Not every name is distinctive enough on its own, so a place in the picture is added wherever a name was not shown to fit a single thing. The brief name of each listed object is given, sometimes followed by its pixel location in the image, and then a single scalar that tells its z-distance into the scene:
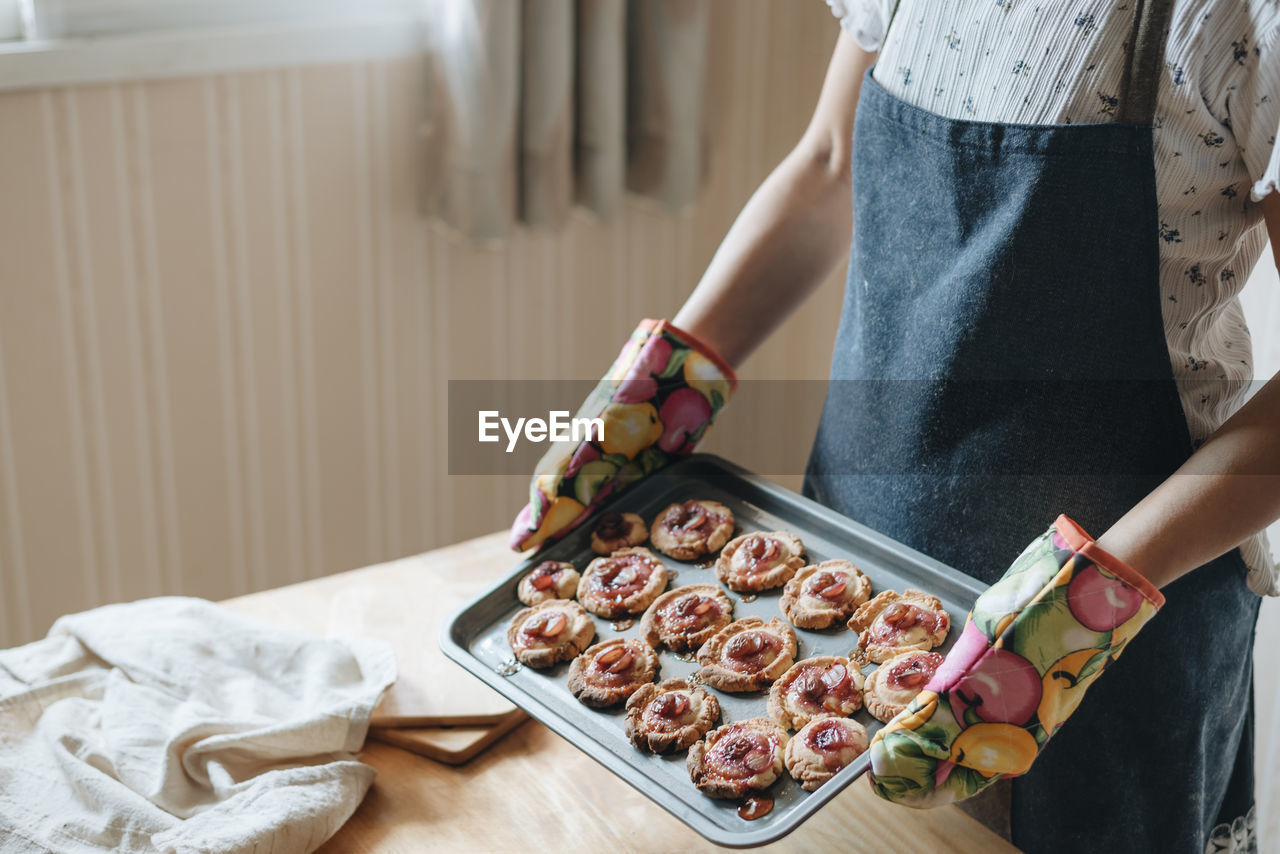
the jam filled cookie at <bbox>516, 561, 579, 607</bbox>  1.02
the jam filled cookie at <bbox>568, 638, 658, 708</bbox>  0.90
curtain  1.90
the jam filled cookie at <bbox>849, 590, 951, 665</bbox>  0.90
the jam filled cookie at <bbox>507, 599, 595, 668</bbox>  0.95
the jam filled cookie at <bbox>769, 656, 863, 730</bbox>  0.87
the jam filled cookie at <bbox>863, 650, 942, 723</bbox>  0.85
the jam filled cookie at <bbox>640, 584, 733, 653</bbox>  0.95
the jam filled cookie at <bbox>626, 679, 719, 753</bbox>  0.86
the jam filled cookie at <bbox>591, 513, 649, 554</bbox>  1.07
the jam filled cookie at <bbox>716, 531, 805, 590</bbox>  1.00
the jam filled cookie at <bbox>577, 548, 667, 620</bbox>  1.00
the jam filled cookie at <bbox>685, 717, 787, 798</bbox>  0.82
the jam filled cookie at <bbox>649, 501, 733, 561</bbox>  1.05
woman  0.78
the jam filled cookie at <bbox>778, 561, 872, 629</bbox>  0.96
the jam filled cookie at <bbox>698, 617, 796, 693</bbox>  0.91
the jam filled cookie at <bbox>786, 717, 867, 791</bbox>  0.81
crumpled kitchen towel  0.86
